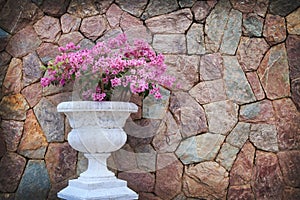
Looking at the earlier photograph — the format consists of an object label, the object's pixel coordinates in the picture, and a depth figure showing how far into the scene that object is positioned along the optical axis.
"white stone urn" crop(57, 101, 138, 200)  2.67
